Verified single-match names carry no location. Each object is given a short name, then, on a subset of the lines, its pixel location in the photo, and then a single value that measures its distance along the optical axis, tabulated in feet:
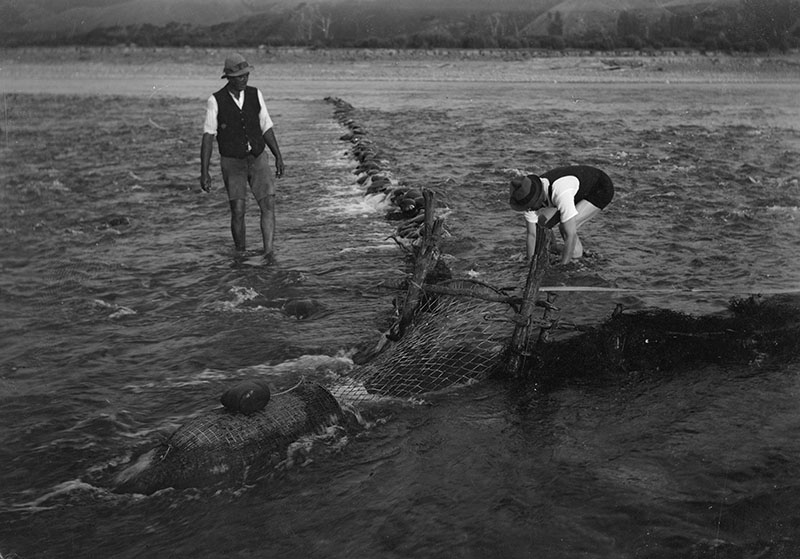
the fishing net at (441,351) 19.85
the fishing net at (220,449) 15.55
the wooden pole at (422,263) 21.43
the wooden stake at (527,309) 19.00
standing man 27.78
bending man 24.43
